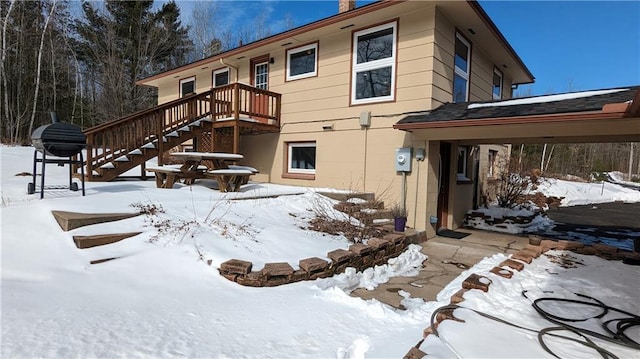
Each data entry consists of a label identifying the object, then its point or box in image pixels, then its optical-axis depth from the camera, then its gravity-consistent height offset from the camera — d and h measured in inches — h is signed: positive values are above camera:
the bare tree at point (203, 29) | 886.4 +378.7
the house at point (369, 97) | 260.5 +70.5
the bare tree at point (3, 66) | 597.0 +168.4
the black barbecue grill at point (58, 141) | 173.2 +9.6
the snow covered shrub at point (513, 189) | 370.9 -16.8
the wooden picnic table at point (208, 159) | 249.8 +3.6
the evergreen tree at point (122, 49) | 737.6 +278.5
